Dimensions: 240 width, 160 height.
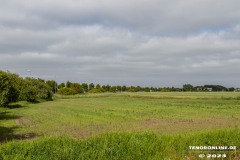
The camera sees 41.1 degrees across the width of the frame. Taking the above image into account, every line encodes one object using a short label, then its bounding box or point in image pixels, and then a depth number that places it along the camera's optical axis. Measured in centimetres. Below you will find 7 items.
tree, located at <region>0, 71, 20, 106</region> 4266
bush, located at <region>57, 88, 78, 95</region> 15175
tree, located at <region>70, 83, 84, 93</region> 16412
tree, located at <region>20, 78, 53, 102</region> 7694
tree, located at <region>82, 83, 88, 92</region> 19012
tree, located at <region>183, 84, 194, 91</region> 18635
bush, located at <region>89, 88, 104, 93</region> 17650
